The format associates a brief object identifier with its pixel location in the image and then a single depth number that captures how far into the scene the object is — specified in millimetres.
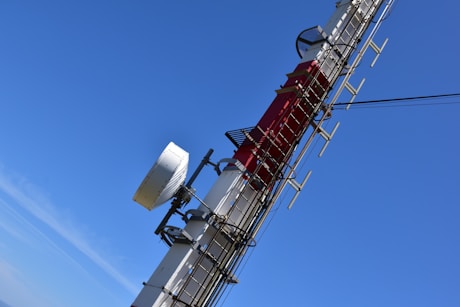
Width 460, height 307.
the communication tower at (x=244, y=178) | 19250
